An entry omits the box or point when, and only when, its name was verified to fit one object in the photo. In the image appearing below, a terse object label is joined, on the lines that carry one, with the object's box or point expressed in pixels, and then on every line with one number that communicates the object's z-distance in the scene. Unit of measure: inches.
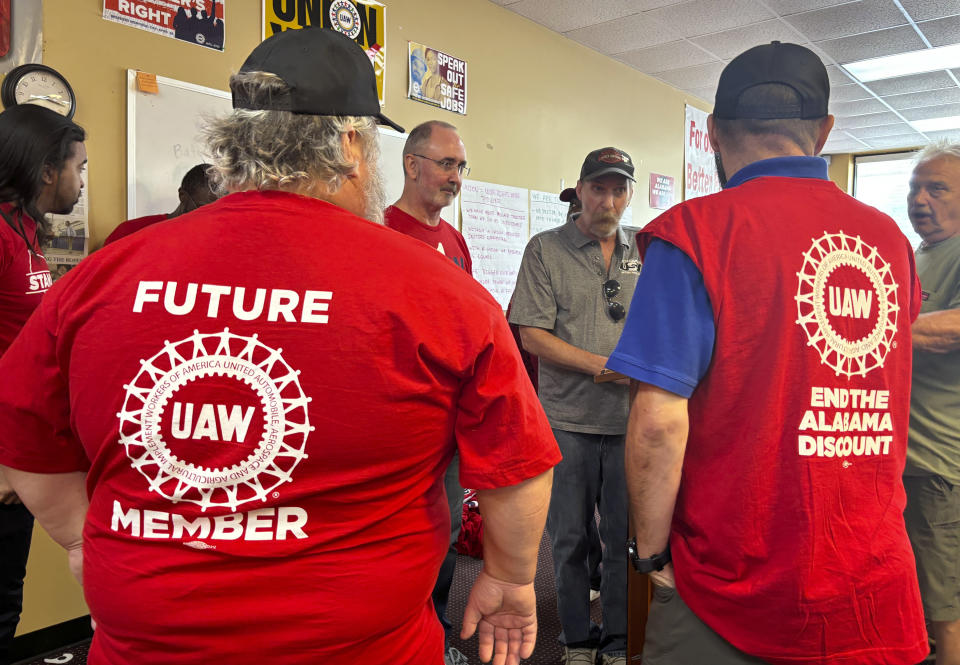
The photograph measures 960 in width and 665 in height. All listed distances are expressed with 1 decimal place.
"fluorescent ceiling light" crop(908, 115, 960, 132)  254.8
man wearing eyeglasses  91.2
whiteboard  94.2
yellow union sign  111.5
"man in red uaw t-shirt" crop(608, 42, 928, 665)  37.6
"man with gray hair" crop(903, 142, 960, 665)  67.4
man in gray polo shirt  80.1
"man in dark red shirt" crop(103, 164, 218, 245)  84.8
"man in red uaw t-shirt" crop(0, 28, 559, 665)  28.5
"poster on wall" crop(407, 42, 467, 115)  135.6
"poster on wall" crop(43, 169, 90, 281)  86.4
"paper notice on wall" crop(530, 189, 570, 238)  168.6
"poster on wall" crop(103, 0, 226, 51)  91.9
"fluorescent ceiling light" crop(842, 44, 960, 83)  185.5
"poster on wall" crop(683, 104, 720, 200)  231.5
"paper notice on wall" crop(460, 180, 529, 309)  151.1
